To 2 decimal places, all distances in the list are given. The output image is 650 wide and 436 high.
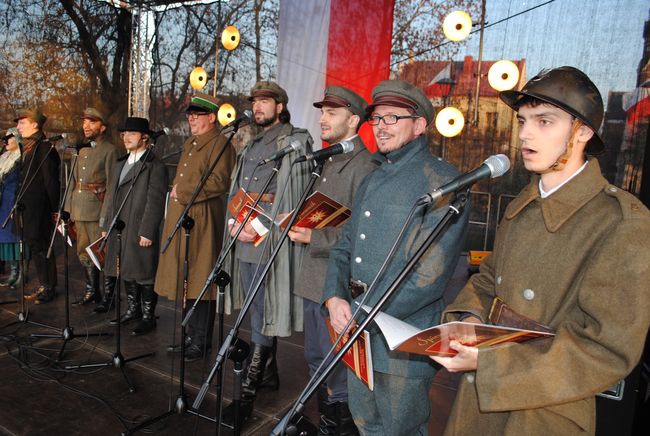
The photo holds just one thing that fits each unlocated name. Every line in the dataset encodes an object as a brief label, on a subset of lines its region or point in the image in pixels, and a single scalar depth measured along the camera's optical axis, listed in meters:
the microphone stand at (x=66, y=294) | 3.22
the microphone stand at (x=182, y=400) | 2.43
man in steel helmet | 1.03
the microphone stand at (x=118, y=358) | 2.85
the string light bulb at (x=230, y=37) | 6.62
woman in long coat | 4.70
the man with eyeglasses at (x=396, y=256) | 1.63
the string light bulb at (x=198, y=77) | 7.24
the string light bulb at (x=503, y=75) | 5.16
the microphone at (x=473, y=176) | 1.12
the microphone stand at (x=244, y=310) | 1.61
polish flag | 5.35
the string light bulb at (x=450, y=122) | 5.82
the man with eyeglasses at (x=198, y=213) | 3.35
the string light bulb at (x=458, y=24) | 5.21
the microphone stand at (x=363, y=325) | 1.08
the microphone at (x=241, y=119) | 2.31
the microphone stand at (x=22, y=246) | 3.88
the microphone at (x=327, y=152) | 1.66
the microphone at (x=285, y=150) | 1.88
